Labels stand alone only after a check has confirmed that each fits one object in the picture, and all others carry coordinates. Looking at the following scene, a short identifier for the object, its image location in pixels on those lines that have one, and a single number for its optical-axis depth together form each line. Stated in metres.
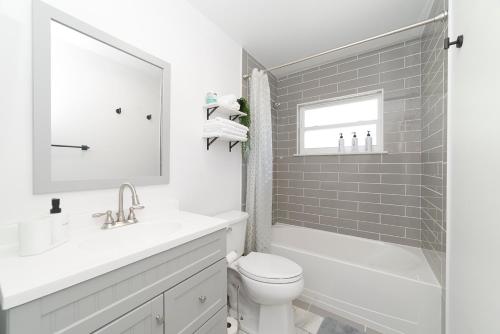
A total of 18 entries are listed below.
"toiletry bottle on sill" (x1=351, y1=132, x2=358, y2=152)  2.25
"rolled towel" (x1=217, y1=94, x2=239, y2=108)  1.66
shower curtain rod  1.23
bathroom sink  0.86
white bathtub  1.41
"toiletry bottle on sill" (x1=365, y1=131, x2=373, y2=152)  2.16
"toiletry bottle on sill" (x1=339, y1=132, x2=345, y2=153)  2.32
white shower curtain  2.01
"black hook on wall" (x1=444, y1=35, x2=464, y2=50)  0.96
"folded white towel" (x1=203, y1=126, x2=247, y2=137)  1.63
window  2.21
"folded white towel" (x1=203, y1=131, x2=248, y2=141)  1.62
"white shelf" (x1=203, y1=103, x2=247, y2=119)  1.65
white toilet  1.34
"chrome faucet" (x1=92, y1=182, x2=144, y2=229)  1.05
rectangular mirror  0.91
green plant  1.91
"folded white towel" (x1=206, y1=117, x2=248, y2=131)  1.63
